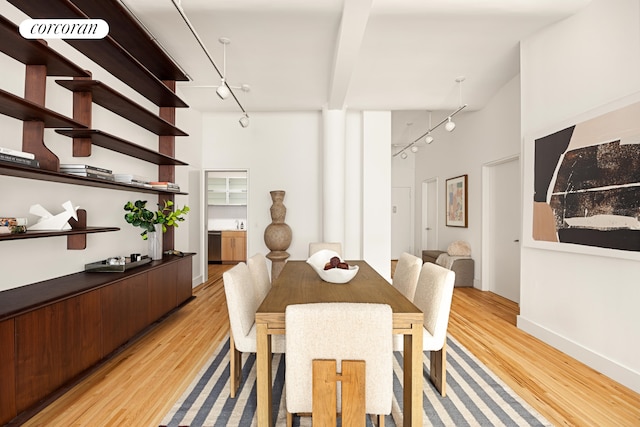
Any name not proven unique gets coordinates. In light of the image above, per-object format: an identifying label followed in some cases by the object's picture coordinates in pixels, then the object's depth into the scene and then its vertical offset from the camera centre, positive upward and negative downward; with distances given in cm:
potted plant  351 -4
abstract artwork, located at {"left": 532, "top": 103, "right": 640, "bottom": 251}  249 +28
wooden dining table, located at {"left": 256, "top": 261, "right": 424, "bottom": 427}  180 -60
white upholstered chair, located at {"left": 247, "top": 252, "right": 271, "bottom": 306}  282 -50
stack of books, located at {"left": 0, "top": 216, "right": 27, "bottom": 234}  208 -6
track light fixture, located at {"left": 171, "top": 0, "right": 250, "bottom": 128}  261 +154
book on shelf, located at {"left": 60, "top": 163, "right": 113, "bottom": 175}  250 +34
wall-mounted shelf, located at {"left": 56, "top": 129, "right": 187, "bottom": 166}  276 +65
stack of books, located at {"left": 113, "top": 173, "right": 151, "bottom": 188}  310 +33
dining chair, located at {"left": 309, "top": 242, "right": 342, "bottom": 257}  408 -36
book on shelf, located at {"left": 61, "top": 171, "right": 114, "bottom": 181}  253 +30
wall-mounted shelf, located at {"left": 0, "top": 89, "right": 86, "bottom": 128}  198 +64
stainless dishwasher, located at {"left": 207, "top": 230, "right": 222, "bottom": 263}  805 -67
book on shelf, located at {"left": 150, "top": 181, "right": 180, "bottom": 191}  378 +33
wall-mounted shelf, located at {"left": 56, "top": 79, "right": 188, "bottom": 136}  270 +100
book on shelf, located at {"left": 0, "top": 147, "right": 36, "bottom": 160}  188 +34
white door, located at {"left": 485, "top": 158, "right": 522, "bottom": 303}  484 -17
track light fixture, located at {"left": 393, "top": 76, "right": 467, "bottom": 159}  444 +170
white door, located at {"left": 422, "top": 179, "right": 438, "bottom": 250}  760 +7
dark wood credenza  181 -72
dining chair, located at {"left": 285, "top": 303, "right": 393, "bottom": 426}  153 -58
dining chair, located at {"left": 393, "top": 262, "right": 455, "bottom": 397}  221 -61
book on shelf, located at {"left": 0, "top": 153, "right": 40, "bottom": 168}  188 +31
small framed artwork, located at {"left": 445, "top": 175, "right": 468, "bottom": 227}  607 +29
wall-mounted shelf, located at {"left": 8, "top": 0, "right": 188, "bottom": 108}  238 +137
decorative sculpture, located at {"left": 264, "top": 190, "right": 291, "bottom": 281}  557 -30
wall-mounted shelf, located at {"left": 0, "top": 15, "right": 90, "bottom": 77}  197 +102
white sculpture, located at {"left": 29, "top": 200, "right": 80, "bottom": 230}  242 -2
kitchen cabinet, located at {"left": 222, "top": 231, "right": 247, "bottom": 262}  802 -60
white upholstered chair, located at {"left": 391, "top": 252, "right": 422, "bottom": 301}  278 -48
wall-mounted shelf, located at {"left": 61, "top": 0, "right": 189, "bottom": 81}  275 +162
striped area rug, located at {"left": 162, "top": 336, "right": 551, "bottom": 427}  208 -121
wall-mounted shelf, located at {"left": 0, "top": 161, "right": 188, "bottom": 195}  197 +25
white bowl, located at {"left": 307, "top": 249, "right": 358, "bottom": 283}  245 -41
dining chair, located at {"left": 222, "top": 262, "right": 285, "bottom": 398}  216 -66
